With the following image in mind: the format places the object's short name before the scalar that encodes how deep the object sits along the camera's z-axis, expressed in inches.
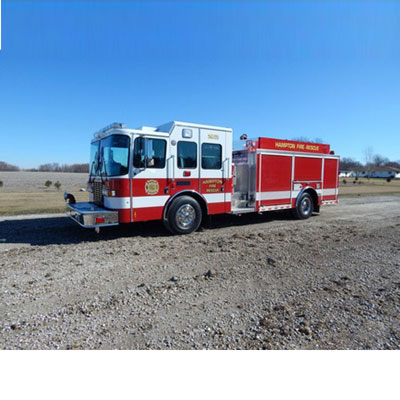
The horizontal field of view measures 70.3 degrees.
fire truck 249.4
